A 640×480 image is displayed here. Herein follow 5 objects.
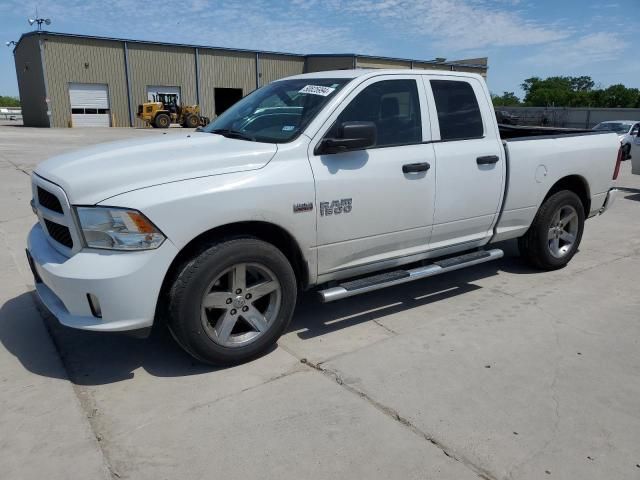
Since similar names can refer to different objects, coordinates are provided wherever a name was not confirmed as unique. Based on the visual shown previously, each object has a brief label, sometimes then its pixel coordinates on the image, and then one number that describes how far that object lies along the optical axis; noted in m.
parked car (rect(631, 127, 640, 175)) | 11.20
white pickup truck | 3.02
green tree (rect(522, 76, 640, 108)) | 72.88
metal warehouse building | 36.34
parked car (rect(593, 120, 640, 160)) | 18.59
